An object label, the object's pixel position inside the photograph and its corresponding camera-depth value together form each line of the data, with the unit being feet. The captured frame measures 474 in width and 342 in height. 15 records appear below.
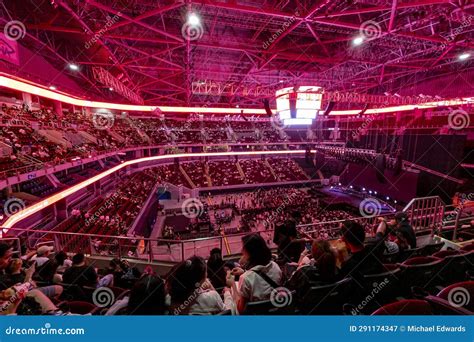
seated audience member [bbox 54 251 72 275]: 12.86
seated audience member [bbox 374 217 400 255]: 9.33
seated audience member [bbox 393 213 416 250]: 12.48
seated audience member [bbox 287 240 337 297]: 7.59
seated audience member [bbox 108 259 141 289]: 12.54
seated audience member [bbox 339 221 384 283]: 8.27
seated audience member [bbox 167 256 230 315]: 6.16
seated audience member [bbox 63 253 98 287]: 11.14
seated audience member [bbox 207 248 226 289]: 10.94
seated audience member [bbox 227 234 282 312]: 7.06
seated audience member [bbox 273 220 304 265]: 12.09
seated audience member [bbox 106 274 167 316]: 5.76
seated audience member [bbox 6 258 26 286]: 9.99
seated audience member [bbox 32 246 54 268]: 13.82
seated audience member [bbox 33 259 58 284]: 11.44
